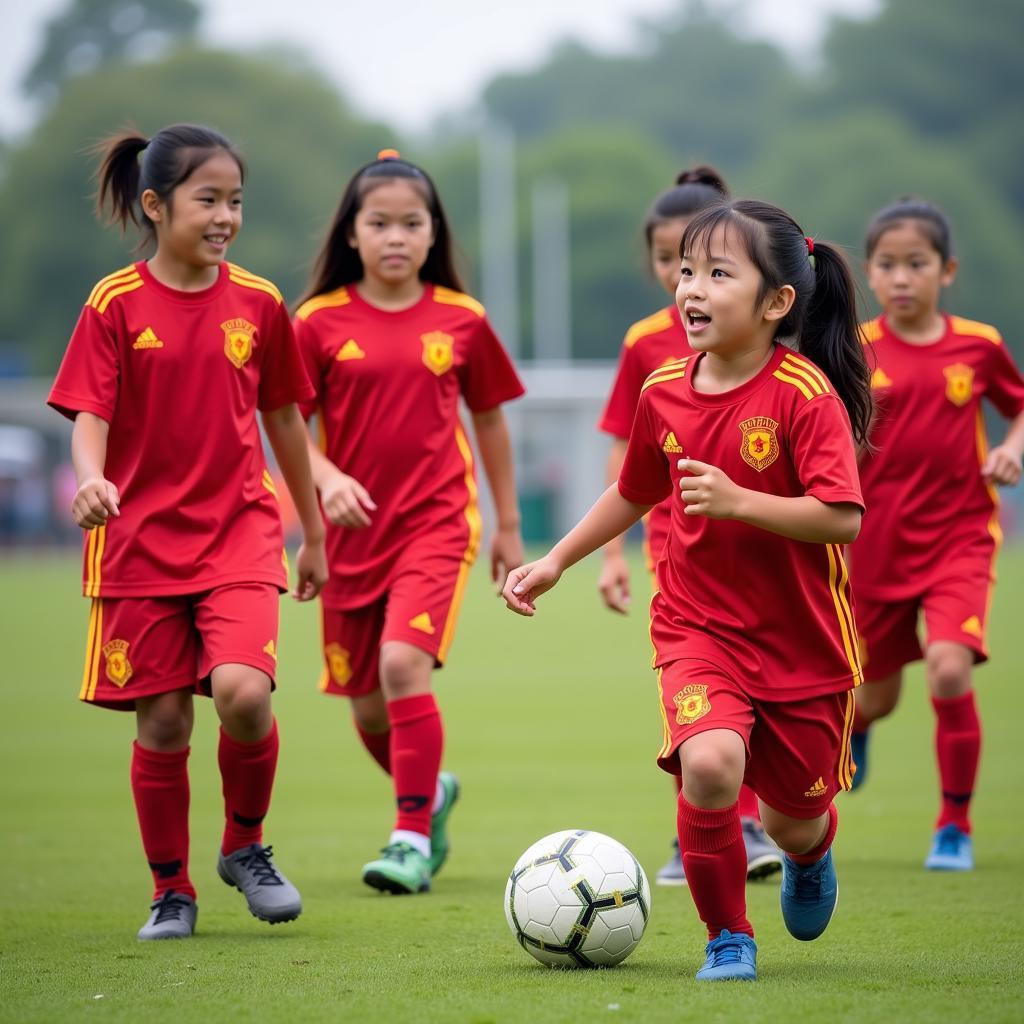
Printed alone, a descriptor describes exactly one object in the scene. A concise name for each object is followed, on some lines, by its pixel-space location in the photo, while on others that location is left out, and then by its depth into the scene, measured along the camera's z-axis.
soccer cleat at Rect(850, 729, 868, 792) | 15.21
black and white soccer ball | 9.68
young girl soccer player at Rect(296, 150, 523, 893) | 13.31
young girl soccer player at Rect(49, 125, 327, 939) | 10.88
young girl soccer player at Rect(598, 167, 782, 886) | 13.57
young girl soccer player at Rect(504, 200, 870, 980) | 9.08
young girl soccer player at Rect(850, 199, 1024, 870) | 14.14
